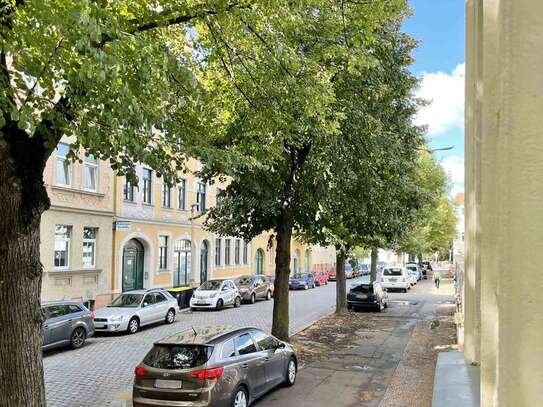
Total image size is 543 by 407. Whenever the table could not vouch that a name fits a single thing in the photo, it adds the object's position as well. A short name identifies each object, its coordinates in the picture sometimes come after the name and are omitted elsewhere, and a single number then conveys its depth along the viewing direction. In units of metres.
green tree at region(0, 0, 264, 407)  6.04
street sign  26.73
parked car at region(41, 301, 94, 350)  15.05
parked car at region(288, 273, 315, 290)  42.22
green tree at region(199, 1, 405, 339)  10.03
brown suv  8.81
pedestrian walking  43.24
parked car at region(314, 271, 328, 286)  47.84
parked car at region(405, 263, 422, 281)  52.39
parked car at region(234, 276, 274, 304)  30.59
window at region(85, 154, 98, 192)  24.94
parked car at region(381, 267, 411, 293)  40.09
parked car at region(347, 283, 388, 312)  26.83
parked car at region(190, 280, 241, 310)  26.28
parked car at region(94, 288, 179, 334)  18.64
